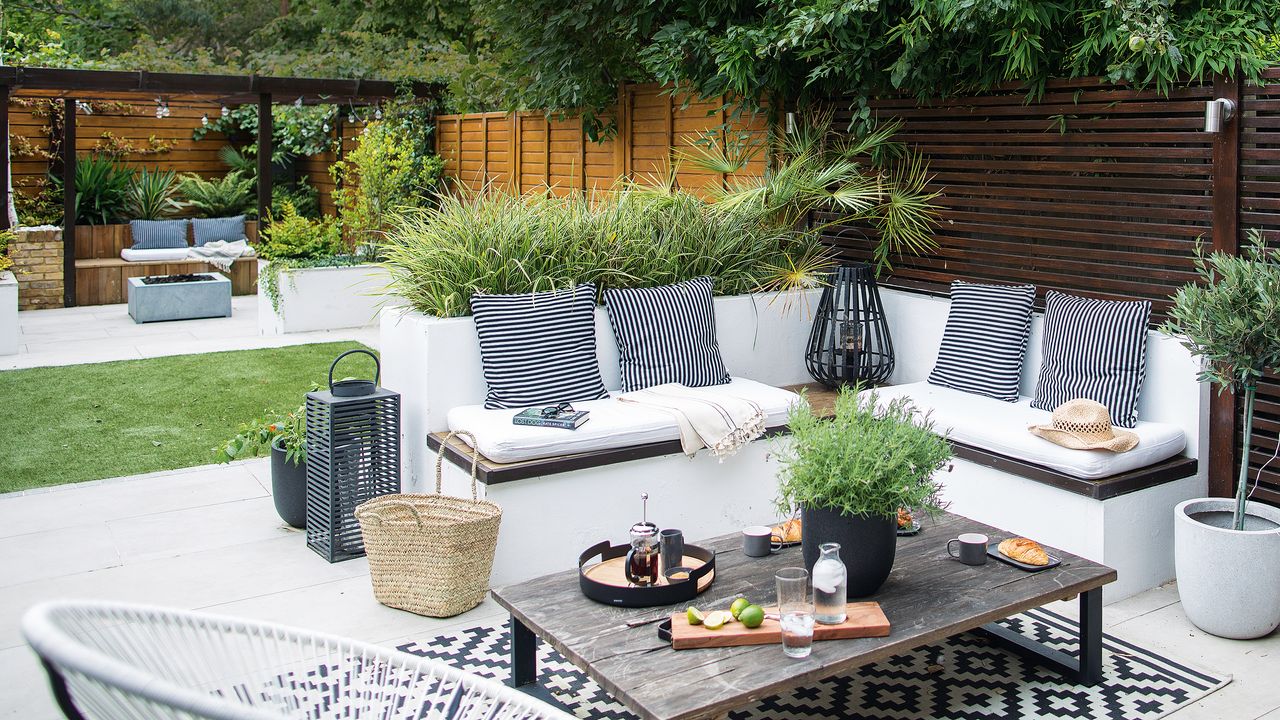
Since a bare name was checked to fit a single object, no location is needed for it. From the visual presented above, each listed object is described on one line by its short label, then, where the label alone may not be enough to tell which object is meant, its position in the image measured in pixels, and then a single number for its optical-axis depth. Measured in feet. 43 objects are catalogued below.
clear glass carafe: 10.21
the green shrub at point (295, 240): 32.96
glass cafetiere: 11.10
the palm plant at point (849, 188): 20.10
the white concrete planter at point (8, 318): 28.71
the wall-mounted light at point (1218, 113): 15.28
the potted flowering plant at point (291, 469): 16.21
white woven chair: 6.00
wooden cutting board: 9.99
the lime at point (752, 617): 10.09
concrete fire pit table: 34.01
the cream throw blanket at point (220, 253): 39.40
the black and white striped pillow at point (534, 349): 16.43
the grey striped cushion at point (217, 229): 41.14
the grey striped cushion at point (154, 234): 40.14
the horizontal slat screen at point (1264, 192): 14.94
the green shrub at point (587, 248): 17.24
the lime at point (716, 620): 10.16
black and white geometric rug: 11.60
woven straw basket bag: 13.55
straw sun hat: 14.64
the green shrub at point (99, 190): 40.06
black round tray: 10.85
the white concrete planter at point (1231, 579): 13.16
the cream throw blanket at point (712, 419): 15.94
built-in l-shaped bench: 14.70
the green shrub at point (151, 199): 40.98
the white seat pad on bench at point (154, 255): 38.96
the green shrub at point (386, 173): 34.91
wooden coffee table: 9.36
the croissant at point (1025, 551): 11.89
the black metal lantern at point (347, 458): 15.25
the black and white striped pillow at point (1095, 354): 15.90
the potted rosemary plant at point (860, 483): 10.82
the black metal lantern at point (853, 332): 19.69
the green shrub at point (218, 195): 42.34
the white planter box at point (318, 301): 32.24
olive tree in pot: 12.90
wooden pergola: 34.24
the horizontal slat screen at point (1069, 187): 16.22
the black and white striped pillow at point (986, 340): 17.54
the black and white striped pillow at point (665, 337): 17.66
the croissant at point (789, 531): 12.60
